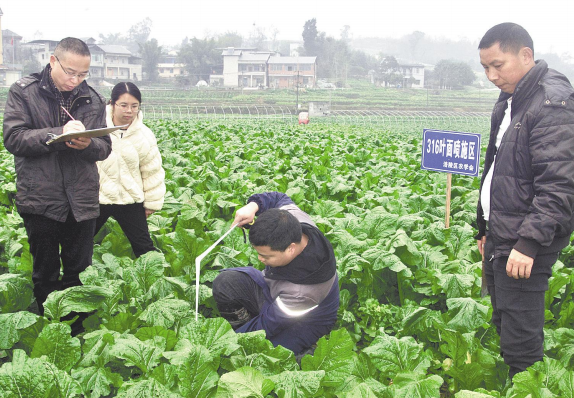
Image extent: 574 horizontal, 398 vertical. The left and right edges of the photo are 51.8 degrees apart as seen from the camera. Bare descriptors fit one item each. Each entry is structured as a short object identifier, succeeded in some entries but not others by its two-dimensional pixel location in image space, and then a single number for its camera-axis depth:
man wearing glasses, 3.28
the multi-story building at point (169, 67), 89.31
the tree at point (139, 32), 144.27
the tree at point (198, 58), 82.56
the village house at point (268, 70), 85.12
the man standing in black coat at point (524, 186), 2.58
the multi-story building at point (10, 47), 85.12
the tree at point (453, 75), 95.69
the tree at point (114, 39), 143.39
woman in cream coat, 4.21
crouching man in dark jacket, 3.15
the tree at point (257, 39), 176.38
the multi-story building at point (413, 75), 96.57
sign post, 5.44
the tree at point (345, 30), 195.12
